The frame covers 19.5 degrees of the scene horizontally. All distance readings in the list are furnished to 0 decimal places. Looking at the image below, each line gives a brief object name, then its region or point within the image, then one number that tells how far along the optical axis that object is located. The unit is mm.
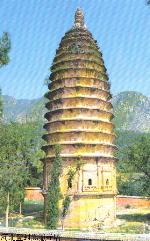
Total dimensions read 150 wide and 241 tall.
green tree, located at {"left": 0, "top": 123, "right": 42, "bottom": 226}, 27398
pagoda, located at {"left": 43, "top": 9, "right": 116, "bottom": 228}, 30750
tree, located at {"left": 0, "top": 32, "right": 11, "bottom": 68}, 19359
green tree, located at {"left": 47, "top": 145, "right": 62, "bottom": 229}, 29395
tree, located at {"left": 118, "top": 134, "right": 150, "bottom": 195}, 38688
